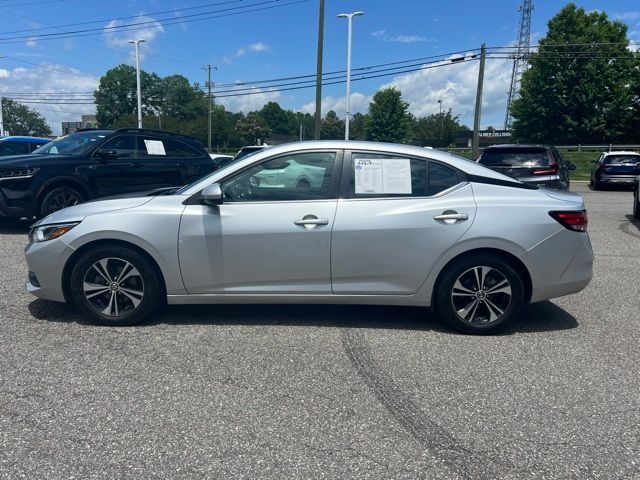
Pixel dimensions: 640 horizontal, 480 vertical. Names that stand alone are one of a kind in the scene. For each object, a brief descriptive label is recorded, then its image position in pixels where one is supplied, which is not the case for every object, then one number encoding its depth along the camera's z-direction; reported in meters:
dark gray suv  10.95
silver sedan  4.31
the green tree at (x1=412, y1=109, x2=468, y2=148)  83.19
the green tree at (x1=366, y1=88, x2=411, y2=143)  62.44
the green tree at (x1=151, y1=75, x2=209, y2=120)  107.94
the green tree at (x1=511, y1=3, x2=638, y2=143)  46.16
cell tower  82.81
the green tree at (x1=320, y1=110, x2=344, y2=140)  102.69
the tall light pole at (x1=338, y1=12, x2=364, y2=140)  29.44
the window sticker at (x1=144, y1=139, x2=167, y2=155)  9.70
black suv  8.45
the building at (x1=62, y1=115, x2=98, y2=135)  84.86
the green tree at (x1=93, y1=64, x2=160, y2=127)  100.81
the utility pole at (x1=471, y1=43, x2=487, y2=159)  29.12
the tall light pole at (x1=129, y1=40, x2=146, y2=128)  43.78
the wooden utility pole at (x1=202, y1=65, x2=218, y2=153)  68.00
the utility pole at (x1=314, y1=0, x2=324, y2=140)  21.77
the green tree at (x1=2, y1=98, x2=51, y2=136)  119.81
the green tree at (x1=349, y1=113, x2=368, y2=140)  96.35
